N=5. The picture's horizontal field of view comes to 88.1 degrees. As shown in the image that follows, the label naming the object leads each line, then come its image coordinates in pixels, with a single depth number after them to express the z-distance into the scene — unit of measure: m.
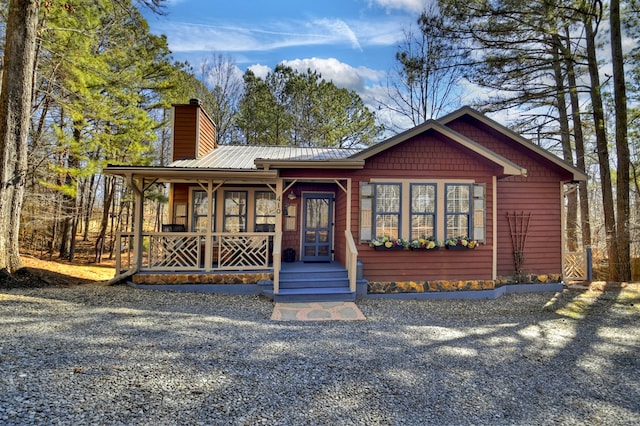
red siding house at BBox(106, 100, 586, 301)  7.18
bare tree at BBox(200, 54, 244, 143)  19.02
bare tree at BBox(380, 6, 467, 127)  10.70
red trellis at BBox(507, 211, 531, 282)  8.21
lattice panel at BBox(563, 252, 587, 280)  9.48
